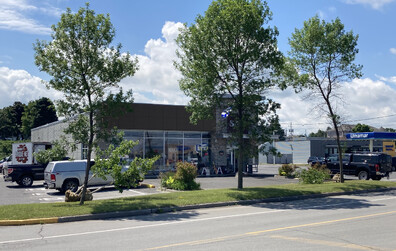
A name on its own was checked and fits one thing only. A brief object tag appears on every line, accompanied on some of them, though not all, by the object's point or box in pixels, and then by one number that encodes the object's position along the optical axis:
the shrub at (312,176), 22.70
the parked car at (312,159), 52.42
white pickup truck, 20.30
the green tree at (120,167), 14.11
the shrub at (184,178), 20.69
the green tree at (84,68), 14.37
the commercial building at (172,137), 30.17
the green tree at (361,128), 95.62
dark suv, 26.53
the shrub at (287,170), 30.78
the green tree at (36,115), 69.44
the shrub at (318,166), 25.72
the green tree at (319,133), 130.80
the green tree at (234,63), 17.23
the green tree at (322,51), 20.89
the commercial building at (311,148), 54.03
